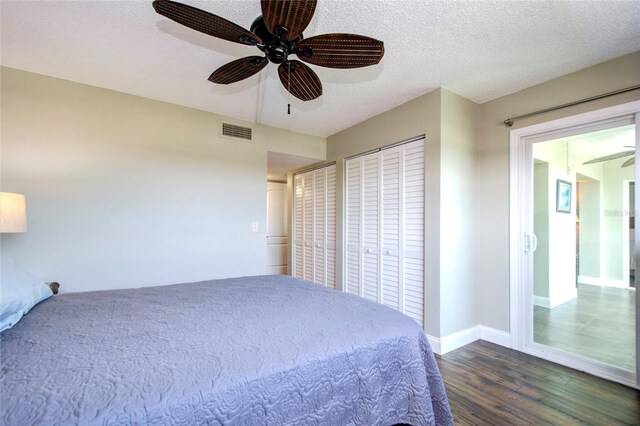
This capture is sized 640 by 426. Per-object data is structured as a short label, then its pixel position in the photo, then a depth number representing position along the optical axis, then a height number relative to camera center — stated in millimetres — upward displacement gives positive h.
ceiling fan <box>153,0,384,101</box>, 1235 +870
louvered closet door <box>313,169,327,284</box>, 4270 -181
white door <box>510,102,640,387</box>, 2234 -275
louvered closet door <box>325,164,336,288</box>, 4081 -215
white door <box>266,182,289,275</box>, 5574 -296
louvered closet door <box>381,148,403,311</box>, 3098 -175
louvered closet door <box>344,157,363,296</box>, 3617 -158
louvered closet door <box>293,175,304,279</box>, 4801 -201
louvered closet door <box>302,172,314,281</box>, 4555 -206
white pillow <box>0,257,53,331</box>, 1192 -381
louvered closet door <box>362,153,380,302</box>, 3365 -142
